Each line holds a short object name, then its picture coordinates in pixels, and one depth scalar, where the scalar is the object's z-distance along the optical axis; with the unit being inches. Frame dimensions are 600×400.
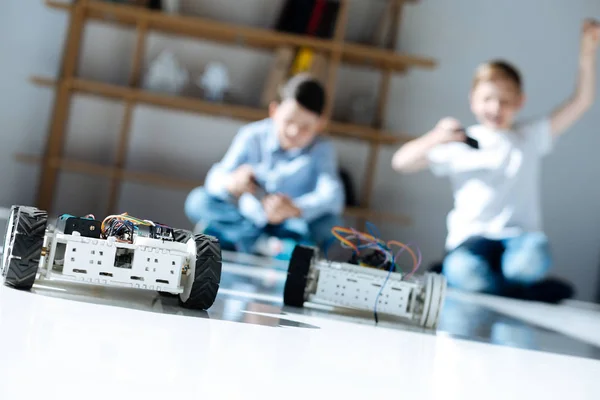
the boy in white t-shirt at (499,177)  123.6
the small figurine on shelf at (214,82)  159.0
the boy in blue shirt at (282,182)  126.2
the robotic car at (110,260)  48.0
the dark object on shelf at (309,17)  157.2
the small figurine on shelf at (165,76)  157.2
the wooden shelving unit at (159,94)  154.1
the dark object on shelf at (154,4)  156.5
